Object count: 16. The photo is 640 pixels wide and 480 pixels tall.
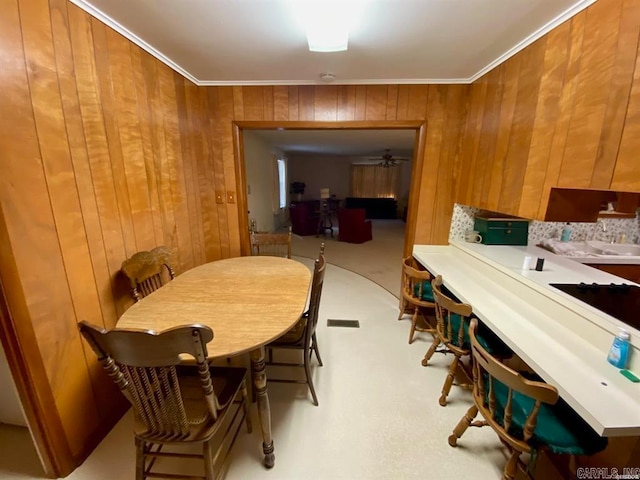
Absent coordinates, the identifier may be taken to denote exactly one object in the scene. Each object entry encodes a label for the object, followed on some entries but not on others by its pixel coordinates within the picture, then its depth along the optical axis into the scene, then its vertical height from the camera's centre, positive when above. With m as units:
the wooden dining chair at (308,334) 1.62 -0.99
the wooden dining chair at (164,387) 0.90 -0.79
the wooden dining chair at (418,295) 2.23 -0.98
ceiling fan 7.67 +0.62
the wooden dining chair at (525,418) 1.02 -0.98
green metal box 2.38 -0.42
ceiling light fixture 1.35 +0.84
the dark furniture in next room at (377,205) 9.30 -0.85
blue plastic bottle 1.09 -0.67
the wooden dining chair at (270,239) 2.52 -0.56
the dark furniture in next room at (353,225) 5.88 -0.98
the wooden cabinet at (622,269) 2.29 -0.72
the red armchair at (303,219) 6.80 -0.97
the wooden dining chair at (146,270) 1.64 -0.57
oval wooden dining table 1.23 -0.68
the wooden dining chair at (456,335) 1.61 -0.96
